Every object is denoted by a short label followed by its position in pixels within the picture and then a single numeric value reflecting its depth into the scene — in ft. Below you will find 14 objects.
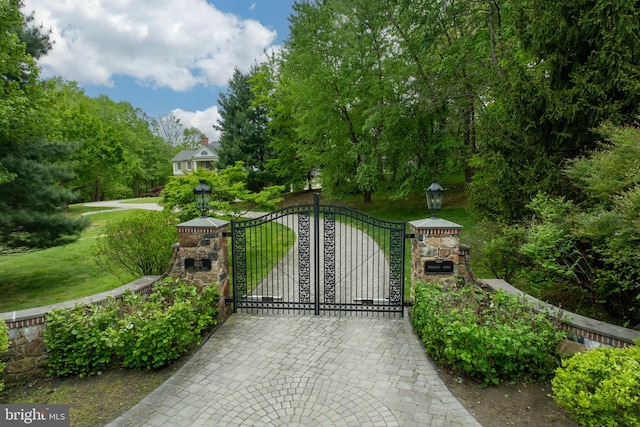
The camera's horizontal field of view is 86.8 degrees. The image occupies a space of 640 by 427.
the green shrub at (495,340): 11.87
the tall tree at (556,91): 15.51
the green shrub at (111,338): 13.08
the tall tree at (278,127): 70.59
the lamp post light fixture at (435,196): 17.24
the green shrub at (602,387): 8.35
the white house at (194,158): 144.15
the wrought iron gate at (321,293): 18.84
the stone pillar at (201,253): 17.81
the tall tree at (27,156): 22.30
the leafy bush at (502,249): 17.88
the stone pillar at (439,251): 17.20
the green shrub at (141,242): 21.47
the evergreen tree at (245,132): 72.90
